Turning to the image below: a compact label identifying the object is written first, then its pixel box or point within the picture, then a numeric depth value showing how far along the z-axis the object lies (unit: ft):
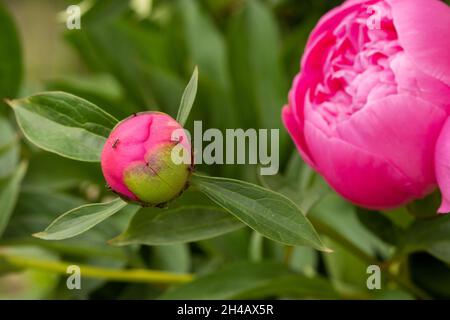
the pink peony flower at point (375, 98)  2.09
